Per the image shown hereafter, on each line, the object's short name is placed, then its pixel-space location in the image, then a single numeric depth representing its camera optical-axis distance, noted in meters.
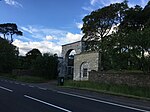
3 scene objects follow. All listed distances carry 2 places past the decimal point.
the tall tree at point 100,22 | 20.22
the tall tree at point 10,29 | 35.85
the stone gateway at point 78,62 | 16.57
